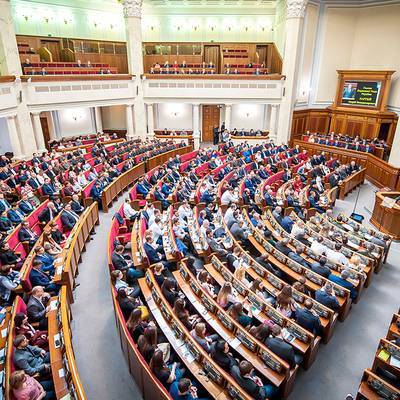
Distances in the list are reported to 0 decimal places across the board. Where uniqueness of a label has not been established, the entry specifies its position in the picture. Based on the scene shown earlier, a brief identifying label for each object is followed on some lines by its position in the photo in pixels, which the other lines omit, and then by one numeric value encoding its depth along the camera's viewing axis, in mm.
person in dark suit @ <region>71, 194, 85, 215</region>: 7930
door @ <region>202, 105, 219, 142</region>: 20309
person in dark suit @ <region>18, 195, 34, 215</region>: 7785
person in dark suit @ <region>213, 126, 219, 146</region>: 19500
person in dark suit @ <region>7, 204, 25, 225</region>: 7168
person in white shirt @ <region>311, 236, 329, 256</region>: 6430
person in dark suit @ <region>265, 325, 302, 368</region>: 3984
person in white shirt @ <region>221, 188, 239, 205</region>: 9219
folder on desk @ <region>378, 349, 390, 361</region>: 4141
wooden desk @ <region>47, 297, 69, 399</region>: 3412
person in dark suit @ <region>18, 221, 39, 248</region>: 6441
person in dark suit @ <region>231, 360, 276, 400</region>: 3504
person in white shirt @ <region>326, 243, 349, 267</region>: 6279
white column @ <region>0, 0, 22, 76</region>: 11477
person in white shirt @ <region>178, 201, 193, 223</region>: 7871
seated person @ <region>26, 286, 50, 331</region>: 4471
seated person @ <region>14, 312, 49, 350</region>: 4102
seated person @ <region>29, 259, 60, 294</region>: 5184
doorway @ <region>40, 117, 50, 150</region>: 17062
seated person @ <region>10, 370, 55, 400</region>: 3140
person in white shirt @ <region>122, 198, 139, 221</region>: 7949
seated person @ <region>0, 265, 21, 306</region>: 4902
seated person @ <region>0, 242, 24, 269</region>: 5626
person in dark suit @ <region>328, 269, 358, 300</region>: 5590
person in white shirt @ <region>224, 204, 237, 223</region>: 7769
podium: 8414
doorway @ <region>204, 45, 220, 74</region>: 20469
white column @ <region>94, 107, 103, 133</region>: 18977
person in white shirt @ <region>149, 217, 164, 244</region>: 6953
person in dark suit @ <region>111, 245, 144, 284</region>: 5552
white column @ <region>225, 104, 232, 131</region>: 17875
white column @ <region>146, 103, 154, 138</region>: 17764
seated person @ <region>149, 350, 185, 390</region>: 3529
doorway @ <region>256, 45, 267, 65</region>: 20344
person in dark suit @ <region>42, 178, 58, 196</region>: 8802
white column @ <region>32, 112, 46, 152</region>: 13121
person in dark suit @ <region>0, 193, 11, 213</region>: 7574
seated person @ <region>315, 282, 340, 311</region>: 5020
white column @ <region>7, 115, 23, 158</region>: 12112
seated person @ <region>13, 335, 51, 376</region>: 3629
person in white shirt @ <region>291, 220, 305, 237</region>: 7134
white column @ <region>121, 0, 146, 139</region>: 15773
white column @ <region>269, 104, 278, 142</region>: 18094
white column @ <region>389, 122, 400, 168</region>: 12221
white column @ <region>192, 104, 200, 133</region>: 17812
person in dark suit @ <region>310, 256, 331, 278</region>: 5742
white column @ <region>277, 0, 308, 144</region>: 16016
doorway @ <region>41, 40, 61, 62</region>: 17812
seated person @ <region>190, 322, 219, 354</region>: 4020
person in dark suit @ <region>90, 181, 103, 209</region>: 9031
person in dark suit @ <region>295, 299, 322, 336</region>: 4566
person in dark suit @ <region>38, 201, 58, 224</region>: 7465
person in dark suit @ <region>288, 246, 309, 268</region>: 6027
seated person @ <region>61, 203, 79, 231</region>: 7254
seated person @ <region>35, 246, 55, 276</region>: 5602
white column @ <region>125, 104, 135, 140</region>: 17203
